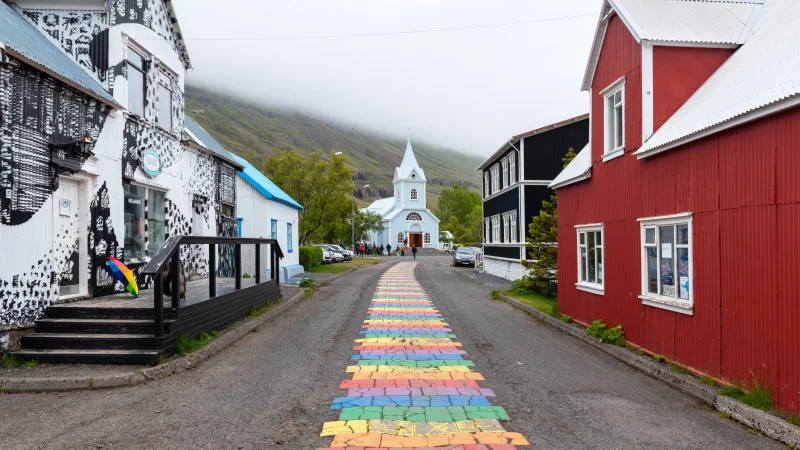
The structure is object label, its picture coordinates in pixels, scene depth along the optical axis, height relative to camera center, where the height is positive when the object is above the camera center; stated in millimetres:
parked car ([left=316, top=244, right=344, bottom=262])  41844 -1470
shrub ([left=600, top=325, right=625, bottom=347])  9539 -1824
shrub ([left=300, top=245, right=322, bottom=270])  30156 -1258
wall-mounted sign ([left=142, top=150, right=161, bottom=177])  11602 +1550
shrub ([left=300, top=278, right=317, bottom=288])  21097 -1872
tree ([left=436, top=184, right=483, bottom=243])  104375 +5474
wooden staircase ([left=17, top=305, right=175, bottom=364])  7523 -1421
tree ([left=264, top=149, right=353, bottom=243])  35844 +3234
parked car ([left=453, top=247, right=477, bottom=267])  39719 -1816
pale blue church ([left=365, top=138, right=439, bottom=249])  78188 +2474
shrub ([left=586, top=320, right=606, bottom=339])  10234 -1818
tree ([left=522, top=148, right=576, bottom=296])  17484 -597
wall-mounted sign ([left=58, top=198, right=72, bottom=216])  8832 +469
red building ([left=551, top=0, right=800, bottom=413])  5848 +598
